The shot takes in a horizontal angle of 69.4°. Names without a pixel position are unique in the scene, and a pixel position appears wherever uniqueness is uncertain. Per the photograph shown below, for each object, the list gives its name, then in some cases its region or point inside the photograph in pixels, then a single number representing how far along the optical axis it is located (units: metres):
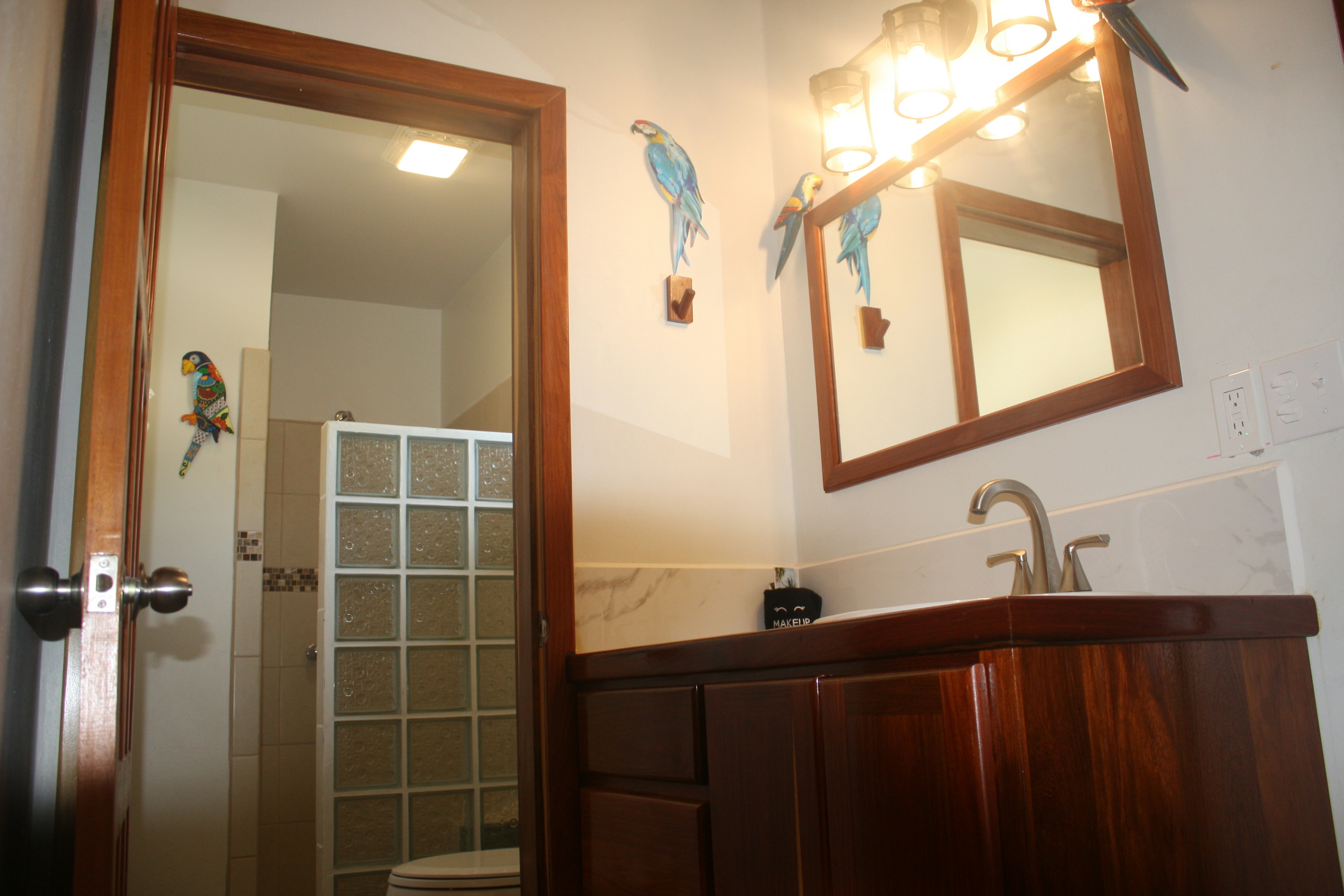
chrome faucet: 1.32
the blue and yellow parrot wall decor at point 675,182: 2.09
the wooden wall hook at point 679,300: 2.03
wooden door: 0.78
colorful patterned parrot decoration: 2.89
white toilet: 2.27
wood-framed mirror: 1.39
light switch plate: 1.11
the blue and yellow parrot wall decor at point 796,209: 2.07
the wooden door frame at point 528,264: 1.72
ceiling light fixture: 2.93
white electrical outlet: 1.21
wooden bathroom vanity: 0.85
